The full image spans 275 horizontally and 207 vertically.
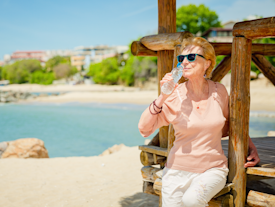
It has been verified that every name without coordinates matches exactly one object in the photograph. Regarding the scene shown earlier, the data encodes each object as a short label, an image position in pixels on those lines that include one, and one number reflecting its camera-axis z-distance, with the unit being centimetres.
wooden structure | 255
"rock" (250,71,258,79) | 2973
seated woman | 225
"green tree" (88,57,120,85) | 4911
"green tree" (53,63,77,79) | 6656
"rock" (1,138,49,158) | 790
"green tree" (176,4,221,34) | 4484
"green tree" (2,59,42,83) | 7000
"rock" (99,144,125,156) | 927
